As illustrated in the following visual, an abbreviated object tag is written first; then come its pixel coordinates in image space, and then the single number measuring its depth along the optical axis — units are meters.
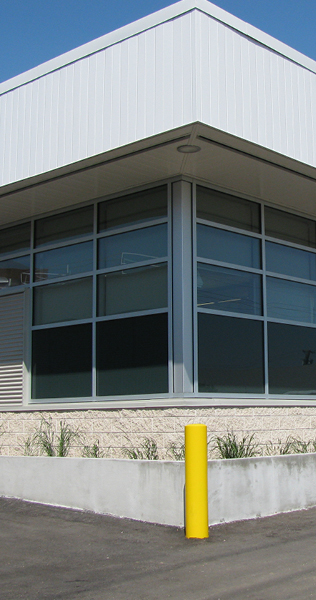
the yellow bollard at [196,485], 7.40
